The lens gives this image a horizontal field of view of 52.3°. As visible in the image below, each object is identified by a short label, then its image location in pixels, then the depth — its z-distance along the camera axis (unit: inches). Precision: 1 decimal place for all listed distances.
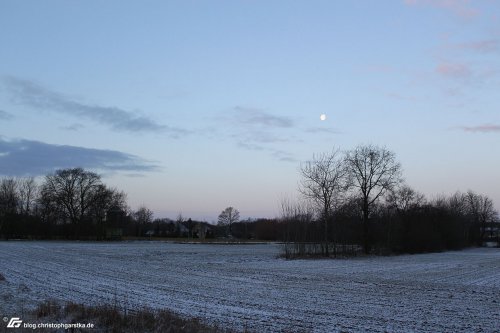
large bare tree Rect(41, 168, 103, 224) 4847.4
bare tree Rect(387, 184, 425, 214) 3213.6
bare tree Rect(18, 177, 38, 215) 5474.4
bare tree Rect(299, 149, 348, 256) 2299.5
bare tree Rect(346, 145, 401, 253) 2615.7
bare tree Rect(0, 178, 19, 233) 4645.7
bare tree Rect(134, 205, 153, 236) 7354.3
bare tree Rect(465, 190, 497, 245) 5472.4
